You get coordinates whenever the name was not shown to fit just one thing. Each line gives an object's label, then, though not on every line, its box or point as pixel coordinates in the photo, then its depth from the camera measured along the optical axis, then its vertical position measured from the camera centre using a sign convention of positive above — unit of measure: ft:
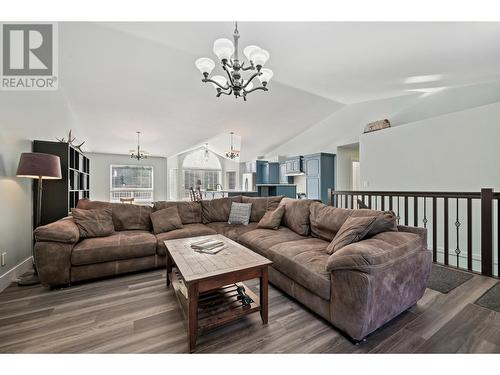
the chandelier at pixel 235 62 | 6.81 +4.48
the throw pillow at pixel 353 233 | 5.75 -1.26
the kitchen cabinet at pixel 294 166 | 22.65 +2.43
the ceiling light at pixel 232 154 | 22.70 +3.78
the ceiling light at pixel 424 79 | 11.23 +6.03
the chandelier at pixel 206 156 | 31.19 +4.75
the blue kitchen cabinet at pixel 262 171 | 26.61 +2.13
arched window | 29.78 +2.60
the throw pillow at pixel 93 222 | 8.38 -1.40
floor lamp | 7.53 +0.73
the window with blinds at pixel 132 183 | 25.99 +0.66
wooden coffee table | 4.53 -2.26
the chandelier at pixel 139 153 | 21.66 +3.74
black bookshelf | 9.57 +0.01
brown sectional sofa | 4.58 -2.03
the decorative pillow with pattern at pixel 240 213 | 11.34 -1.40
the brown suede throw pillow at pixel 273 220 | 9.84 -1.52
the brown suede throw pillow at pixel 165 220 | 9.84 -1.55
